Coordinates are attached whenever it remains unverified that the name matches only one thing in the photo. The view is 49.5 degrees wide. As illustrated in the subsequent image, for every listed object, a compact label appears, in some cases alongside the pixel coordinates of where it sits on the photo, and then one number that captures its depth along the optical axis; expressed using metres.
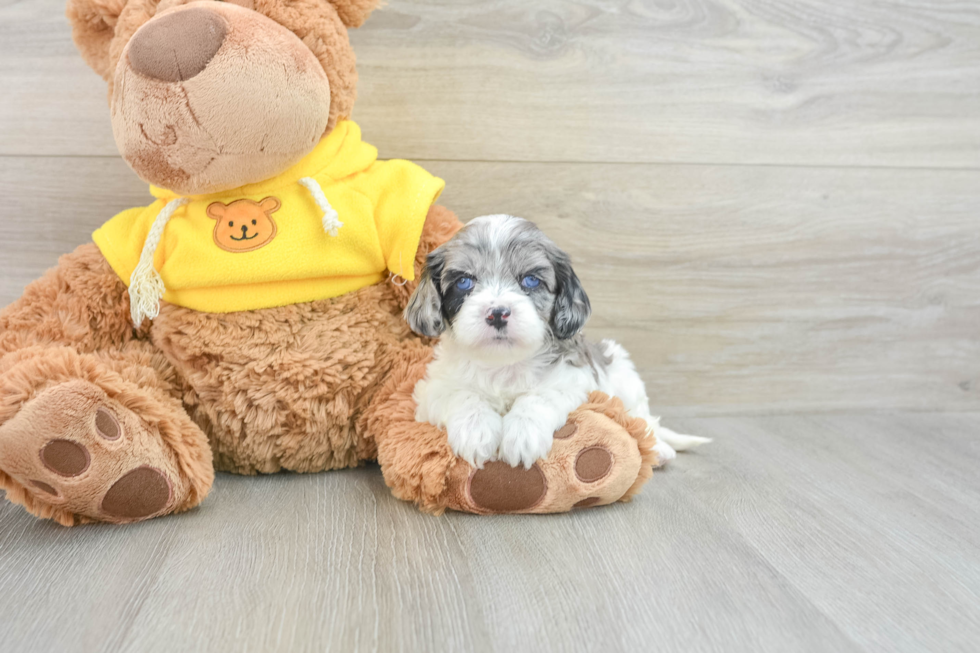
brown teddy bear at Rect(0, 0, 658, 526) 0.63
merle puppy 0.63
